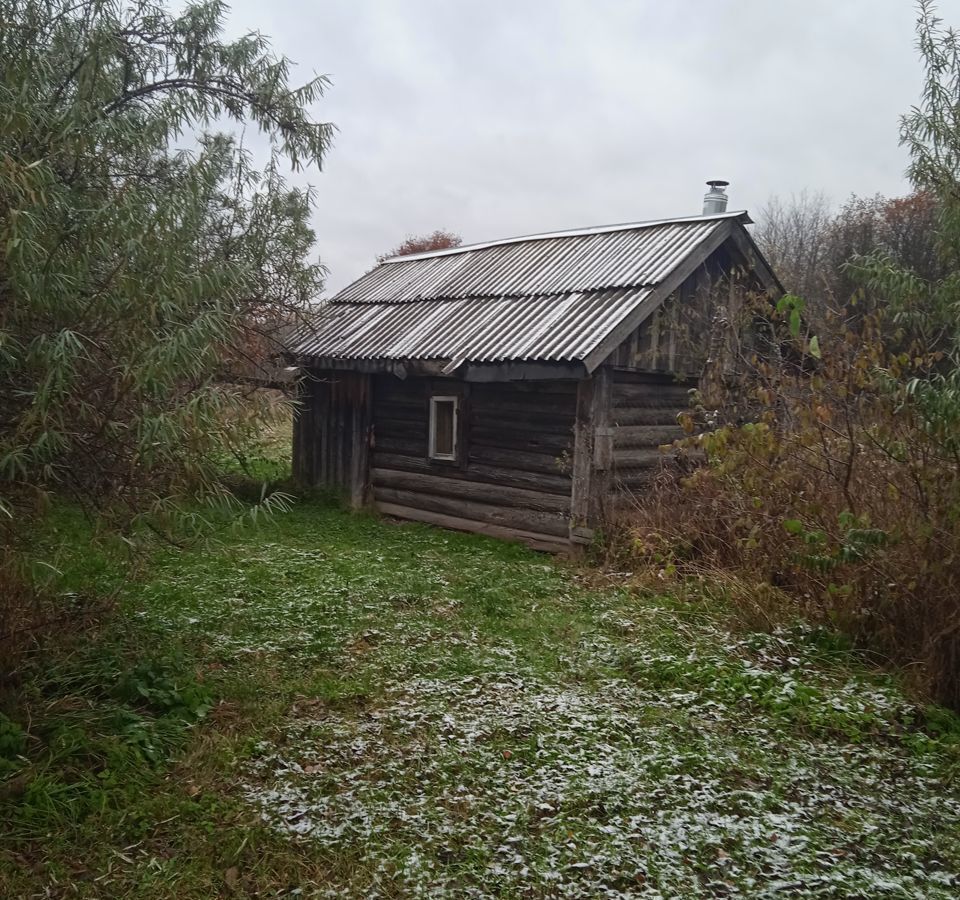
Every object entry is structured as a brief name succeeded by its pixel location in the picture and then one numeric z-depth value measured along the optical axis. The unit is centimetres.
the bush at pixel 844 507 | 541
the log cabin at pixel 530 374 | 1002
